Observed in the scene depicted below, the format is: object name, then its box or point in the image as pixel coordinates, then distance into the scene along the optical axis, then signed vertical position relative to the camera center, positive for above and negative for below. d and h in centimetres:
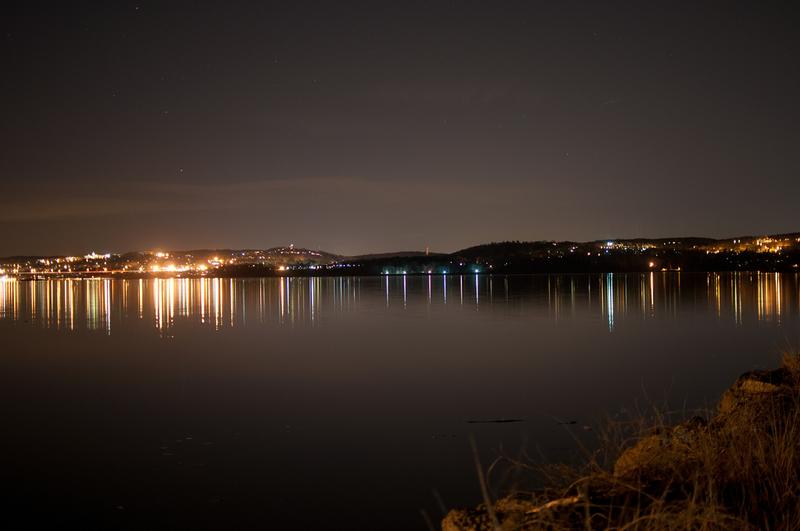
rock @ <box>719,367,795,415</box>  805 -155
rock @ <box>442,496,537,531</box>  473 -171
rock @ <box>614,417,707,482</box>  549 -160
